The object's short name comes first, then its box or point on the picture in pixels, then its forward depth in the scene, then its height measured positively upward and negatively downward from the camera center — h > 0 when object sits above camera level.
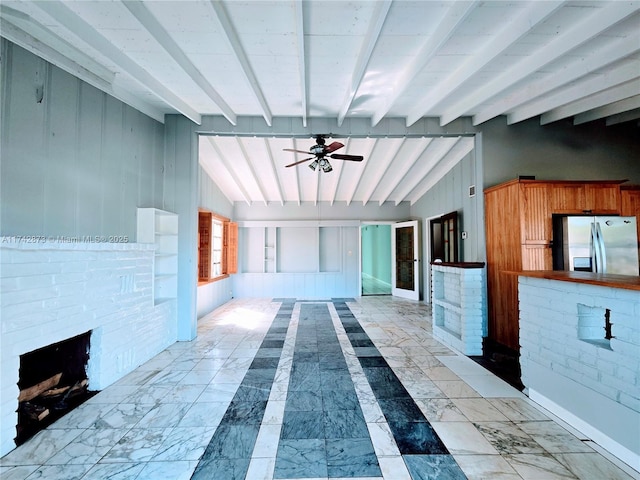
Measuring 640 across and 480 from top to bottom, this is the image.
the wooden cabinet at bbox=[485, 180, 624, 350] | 3.48 +0.49
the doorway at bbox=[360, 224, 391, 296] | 9.83 -0.35
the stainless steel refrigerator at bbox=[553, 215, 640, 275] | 3.29 +0.07
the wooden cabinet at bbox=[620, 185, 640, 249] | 3.64 +0.66
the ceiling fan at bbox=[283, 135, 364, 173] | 3.80 +1.39
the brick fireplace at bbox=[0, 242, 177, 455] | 1.88 -0.48
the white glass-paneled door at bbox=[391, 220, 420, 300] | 7.22 -0.26
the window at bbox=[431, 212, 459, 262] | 5.33 +0.27
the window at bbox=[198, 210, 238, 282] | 5.61 +0.08
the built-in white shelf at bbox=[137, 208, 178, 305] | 4.02 -0.11
